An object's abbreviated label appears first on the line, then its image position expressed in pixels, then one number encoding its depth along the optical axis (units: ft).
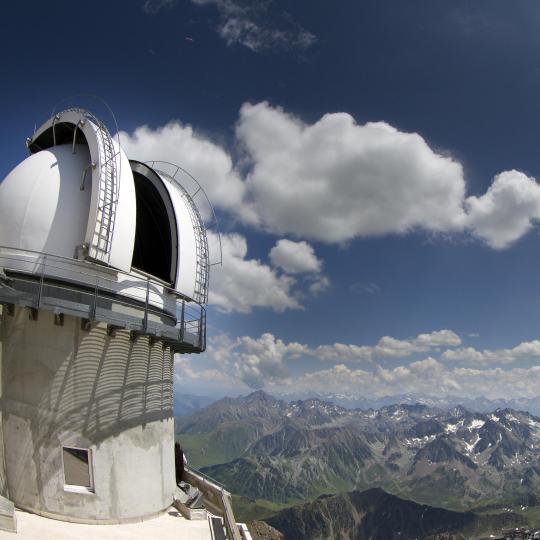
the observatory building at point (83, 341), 44.93
